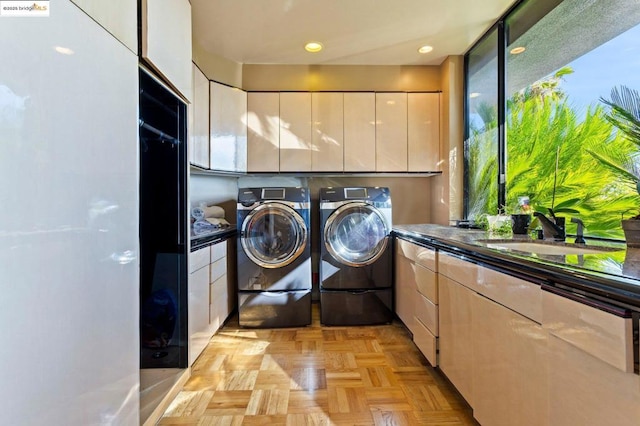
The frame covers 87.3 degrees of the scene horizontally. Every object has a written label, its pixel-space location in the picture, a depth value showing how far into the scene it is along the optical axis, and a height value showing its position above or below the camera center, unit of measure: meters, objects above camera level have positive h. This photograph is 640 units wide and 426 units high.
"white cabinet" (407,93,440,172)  3.26 +0.81
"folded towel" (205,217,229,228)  2.79 -0.07
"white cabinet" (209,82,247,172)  2.89 +0.77
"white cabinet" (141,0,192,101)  1.38 +0.82
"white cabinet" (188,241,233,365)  2.07 -0.58
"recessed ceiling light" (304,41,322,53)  2.83 +1.44
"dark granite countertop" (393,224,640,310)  0.79 -0.16
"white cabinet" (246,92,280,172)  3.21 +0.79
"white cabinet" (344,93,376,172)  3.25 +0.83
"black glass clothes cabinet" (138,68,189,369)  1.84 -0.13
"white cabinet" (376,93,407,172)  3.25 +0.80
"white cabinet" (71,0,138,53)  1.01 +0.66
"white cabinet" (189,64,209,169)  2.54 +0.74
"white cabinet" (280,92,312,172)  3.22 +0.79
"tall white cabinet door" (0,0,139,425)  0.76 -0.02
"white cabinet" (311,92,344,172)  3.24 +0.82
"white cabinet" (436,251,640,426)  0.79 -0.44
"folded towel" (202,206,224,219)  2.93 +0.02
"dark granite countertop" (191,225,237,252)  2.09 -0.16
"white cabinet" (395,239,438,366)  1.99 -0.56
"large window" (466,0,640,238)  1.57 +0.60
